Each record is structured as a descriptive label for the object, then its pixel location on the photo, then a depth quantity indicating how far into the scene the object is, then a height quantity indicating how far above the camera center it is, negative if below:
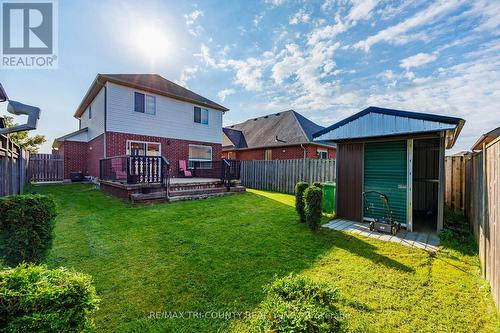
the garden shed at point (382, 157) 5.17 +0.26
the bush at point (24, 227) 2.46 -0.74
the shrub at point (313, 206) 5.10 -0.97
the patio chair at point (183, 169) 13.54 -0.21
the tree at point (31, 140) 22.16 +2.66
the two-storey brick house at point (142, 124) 11.19 +2.52
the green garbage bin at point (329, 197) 7.12 -1.04
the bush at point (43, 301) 1.33 -0.89
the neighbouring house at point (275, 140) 16.65 +2.30
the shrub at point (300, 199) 5.87 -0.93
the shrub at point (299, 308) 1.32 -0.97
